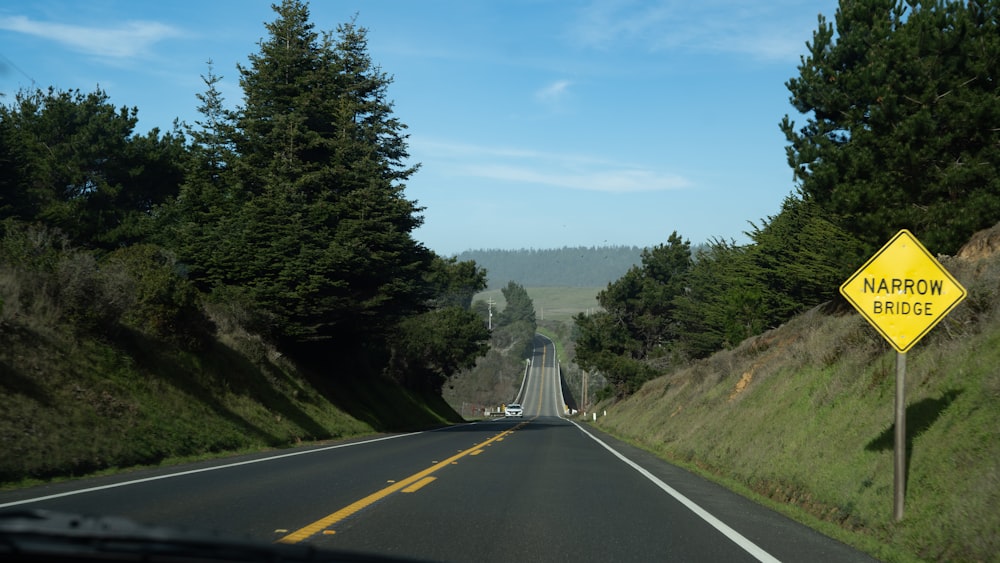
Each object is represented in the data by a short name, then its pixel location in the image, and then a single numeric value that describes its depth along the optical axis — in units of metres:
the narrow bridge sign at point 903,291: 9.45
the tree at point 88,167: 44.84
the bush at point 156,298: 23.86
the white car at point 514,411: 87.86
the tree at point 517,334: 185.26
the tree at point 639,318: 67.12
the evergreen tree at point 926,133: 19.45
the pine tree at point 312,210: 32.69
